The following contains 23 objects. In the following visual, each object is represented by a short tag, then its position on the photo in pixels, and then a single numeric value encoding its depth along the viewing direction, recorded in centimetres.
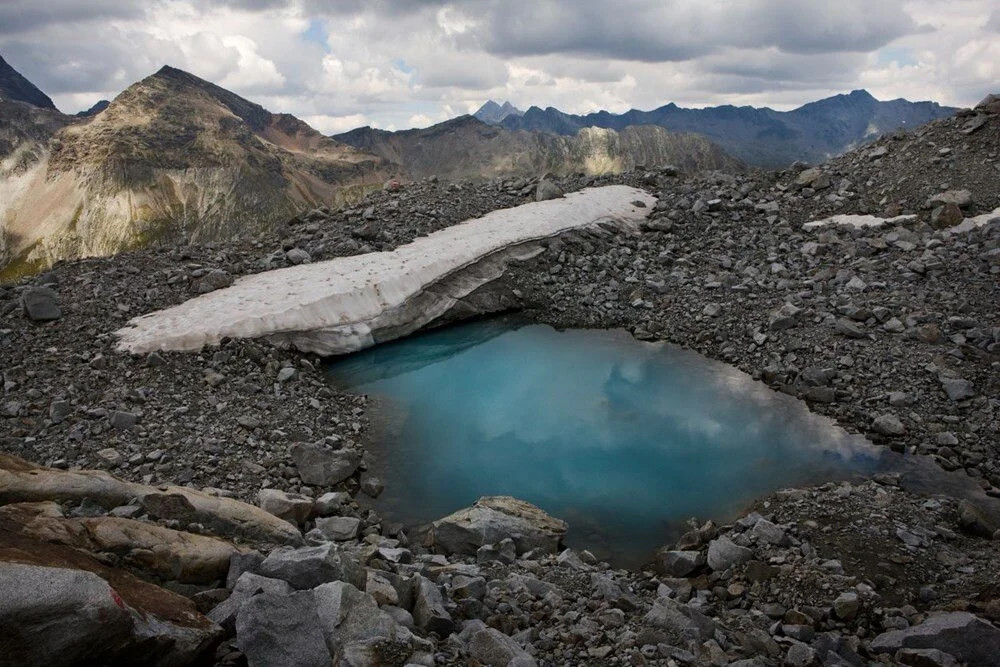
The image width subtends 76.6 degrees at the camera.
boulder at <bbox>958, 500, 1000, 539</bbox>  1201
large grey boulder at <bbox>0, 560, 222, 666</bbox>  522
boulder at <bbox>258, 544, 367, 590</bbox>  804
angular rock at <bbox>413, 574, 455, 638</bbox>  844
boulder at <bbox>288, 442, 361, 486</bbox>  1495
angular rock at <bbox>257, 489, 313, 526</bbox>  1264
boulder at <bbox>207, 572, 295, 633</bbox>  702
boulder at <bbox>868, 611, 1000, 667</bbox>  823
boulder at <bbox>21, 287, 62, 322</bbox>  1891
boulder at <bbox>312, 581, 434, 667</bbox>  686
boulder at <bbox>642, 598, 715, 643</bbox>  883
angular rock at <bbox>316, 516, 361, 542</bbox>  1239
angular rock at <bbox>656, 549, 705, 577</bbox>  1159
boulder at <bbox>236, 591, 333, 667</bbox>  650
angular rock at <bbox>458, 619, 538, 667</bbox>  775
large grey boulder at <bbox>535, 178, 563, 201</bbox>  3111
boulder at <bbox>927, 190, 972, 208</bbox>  2382
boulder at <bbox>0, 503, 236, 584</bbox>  740
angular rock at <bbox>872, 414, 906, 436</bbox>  1591
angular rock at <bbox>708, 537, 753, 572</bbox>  1127
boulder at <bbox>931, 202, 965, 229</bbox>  2316
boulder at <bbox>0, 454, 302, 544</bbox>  859
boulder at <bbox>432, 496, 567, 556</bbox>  1240
